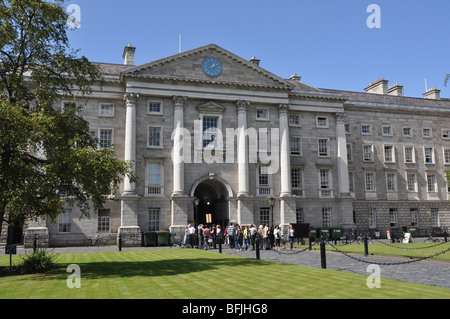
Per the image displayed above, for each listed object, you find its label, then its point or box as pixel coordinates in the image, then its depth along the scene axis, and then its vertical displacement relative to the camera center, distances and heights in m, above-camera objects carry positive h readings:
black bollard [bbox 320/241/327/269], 15.63 -1.69
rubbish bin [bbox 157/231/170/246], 34.19 -1.82
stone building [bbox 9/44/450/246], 36.25 +6.01
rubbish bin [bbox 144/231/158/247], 34.06 -1.89
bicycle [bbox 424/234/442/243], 32.69 -2.36
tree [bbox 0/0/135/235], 15.34 +3.49
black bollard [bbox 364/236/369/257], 21.83 -1.78
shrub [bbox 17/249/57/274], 16.16 -1.89
